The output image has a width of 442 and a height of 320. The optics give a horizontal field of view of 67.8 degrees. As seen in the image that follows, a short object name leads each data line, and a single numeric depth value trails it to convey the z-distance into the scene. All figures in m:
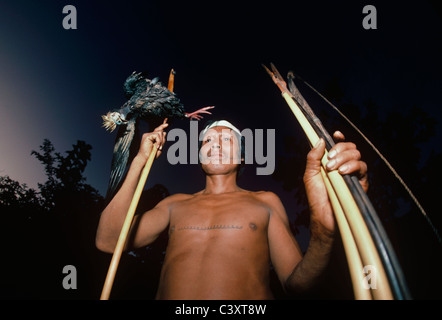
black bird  1.06
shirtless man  0.75
